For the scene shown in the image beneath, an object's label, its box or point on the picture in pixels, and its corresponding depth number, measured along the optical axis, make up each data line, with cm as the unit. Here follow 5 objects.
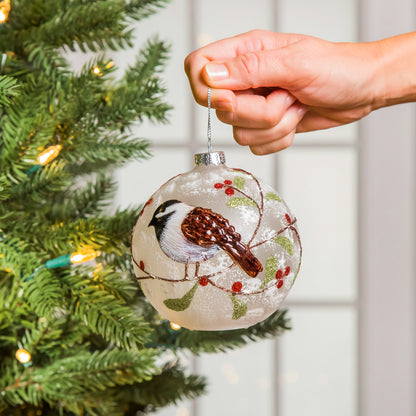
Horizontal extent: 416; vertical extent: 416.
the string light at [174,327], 74
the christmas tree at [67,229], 65
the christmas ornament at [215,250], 54
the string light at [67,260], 66
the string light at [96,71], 68
